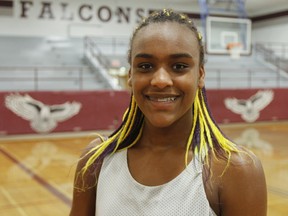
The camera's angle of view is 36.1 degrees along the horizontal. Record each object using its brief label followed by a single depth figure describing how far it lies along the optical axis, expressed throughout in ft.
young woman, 3.57
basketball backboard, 36.17
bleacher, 42.40
